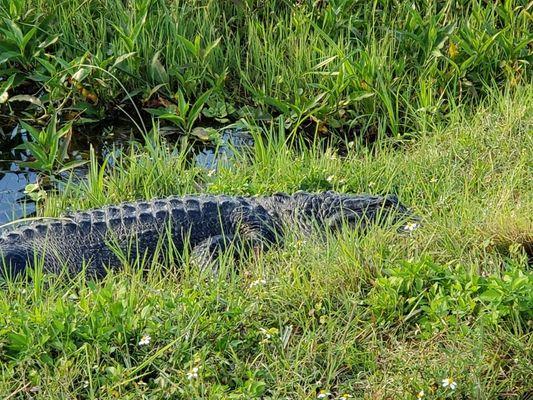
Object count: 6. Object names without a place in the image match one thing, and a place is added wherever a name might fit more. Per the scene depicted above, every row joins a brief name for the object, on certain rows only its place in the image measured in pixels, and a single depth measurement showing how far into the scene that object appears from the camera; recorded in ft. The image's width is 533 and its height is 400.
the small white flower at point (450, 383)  18.34
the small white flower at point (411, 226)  23.56
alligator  24.88
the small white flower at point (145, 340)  19.53
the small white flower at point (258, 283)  22.02
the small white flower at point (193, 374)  18.79
